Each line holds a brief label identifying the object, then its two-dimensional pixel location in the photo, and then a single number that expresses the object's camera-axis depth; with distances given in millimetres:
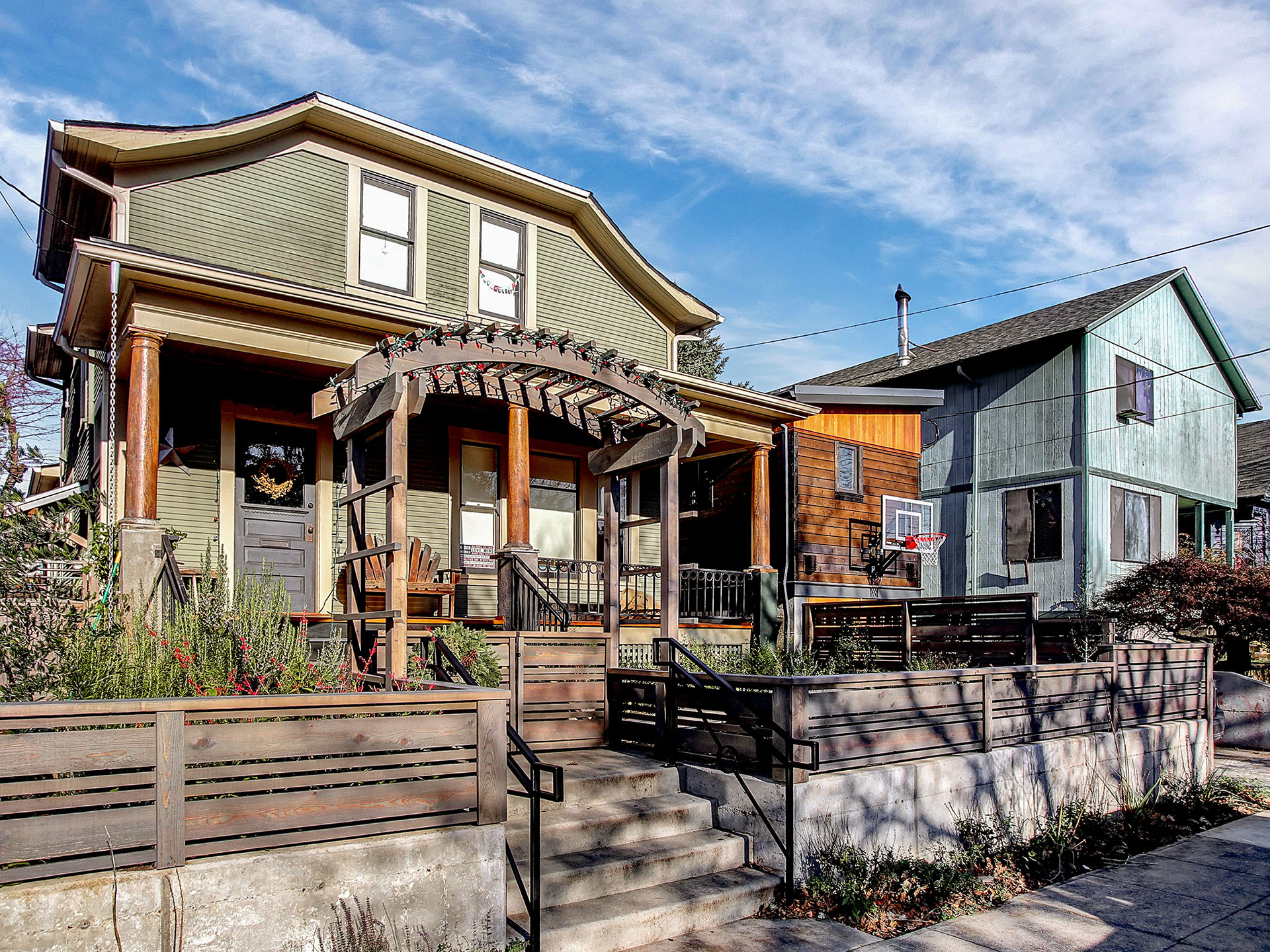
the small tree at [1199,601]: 15102
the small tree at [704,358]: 36906
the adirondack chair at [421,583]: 10992
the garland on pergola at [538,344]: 6766
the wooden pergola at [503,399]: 6215
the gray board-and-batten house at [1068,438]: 19469
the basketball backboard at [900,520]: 17234
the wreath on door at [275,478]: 11281
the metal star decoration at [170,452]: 10539
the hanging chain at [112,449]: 9945
